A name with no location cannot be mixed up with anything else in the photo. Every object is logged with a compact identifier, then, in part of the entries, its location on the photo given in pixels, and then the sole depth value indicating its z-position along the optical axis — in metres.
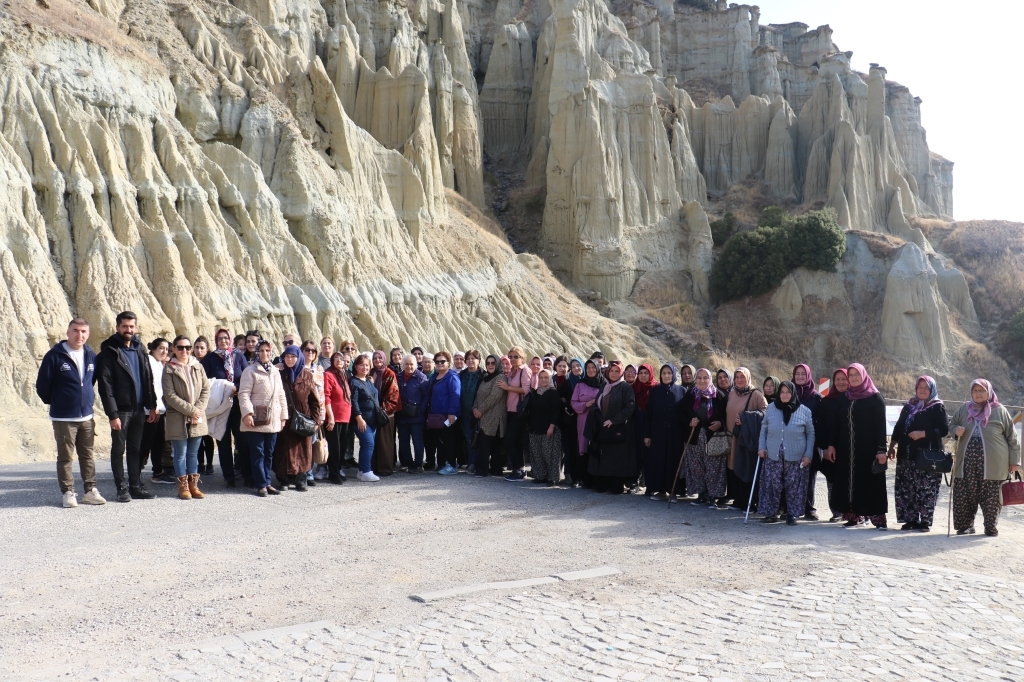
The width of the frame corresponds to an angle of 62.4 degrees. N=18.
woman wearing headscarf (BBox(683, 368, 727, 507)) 11.51
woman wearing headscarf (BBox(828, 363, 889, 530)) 10.45
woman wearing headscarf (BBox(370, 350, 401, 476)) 13.09
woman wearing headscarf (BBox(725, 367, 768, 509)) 11.14
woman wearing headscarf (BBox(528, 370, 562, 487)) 12.77
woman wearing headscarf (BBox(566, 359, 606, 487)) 12.44
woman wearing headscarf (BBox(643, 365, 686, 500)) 11.95
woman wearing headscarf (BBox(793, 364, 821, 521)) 10.87
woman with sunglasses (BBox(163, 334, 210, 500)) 10.40
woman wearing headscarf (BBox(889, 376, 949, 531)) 10.20
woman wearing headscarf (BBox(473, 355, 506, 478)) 13.27
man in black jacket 9.83
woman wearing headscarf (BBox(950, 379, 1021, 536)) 9.96
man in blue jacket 9.44
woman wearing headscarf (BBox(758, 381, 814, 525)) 10.52
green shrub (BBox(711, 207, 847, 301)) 44.09
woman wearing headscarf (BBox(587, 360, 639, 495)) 11.91
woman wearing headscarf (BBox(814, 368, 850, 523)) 10.72
